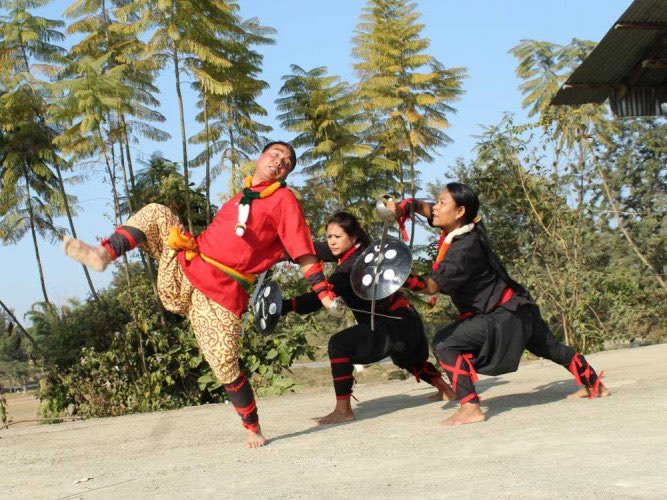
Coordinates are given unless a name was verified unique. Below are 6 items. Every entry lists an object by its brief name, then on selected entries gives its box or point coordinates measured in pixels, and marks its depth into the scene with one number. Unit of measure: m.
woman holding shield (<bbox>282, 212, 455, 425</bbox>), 5.01
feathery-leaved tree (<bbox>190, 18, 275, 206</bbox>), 17.69
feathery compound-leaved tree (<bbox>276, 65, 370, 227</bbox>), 20.47
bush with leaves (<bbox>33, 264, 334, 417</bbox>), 8.91
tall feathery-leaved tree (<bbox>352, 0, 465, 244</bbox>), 22.23
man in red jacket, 4.27
